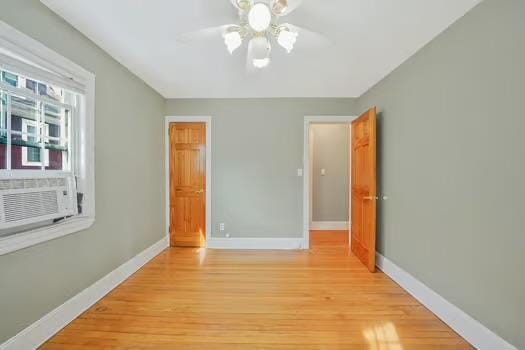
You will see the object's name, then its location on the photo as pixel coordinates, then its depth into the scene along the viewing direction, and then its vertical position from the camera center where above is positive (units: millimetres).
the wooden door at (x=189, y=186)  4000 -198
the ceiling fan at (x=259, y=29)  1516 +1038
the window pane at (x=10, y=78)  1562 +618
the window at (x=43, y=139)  1553 +268
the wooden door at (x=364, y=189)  2988 -194
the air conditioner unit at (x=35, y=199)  1497 -173
